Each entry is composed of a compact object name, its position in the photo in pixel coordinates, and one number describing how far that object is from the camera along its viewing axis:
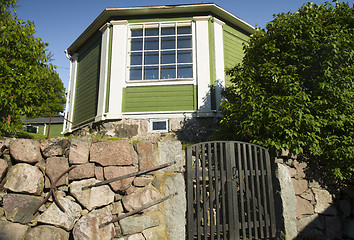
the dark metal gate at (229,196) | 3.66
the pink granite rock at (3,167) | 3.36
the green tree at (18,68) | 4.04
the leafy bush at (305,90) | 4.36
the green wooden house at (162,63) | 7.21
